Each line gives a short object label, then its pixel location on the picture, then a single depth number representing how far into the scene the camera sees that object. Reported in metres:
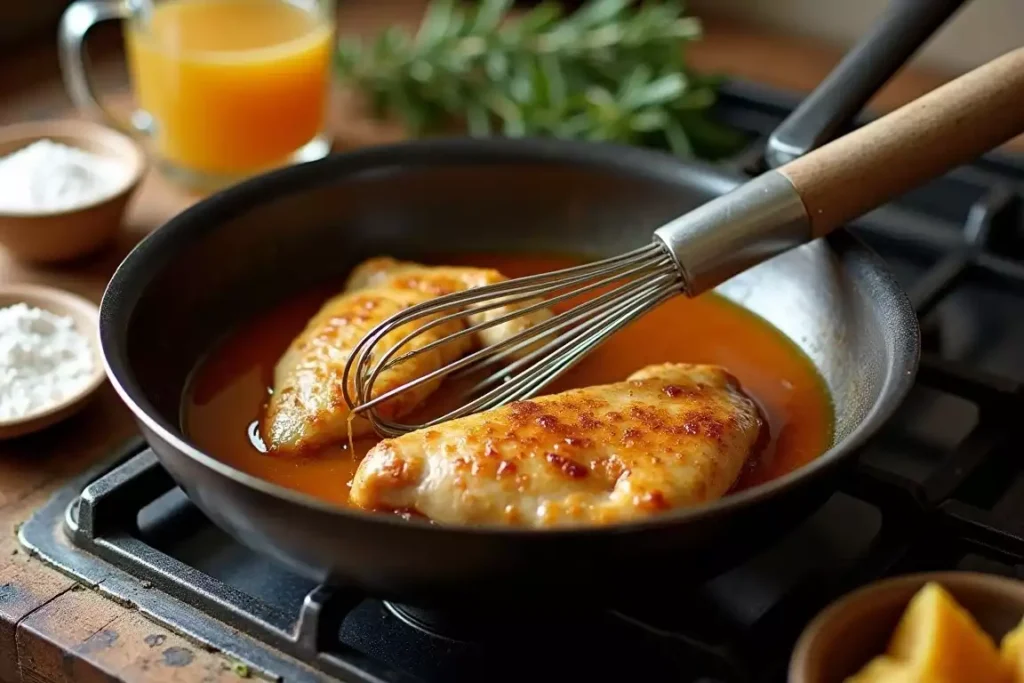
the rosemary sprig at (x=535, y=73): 0.91
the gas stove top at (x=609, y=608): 0.64
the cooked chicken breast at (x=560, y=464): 0.63
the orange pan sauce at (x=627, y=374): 0.69
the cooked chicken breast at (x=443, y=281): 0.74
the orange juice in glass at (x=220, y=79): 0.87
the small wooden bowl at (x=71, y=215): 0.81
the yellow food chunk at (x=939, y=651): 0.59
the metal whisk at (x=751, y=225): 0.69
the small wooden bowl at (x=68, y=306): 0.74
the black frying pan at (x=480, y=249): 0.60
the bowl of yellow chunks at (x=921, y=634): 0.60
